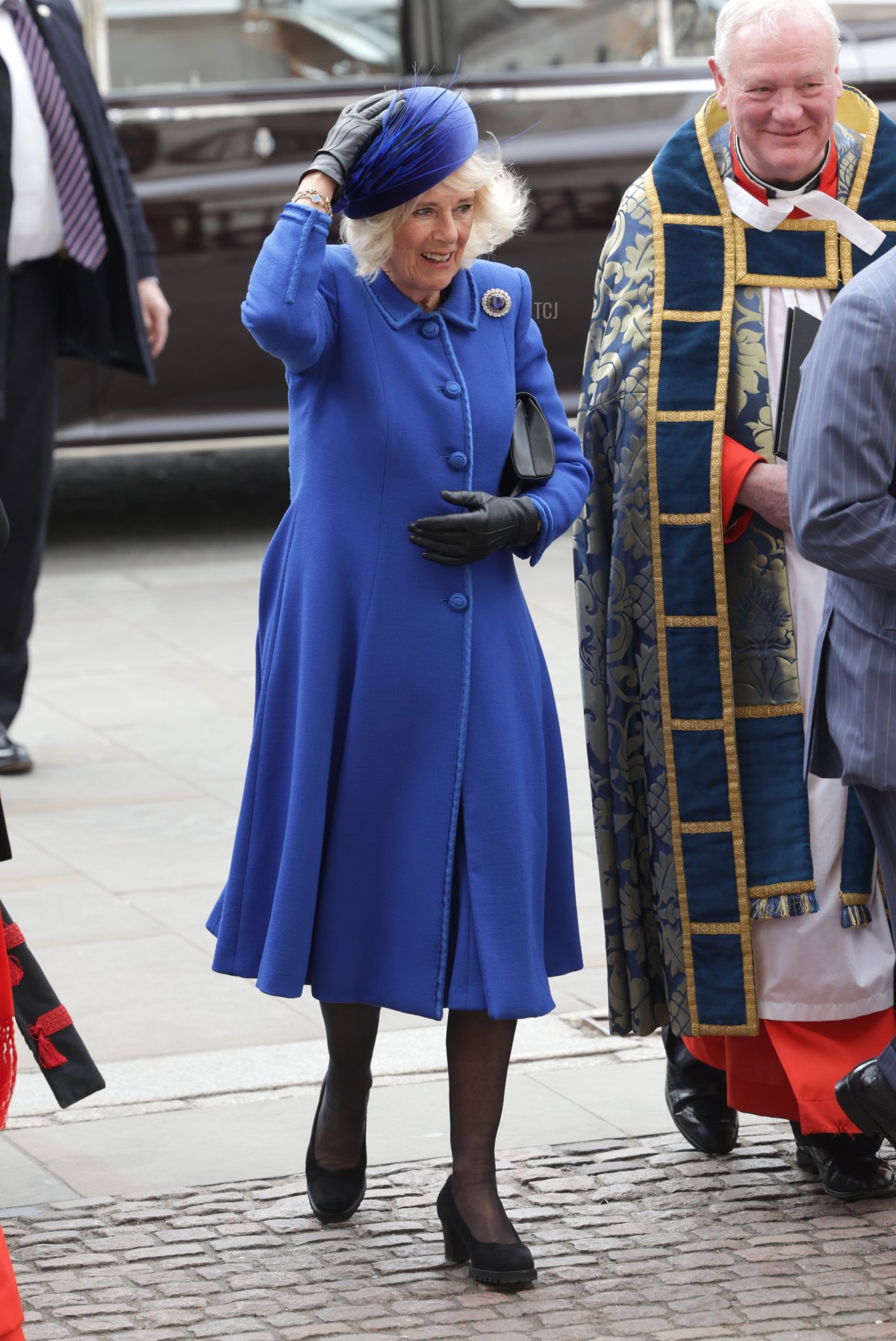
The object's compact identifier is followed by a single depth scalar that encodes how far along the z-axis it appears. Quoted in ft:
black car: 62.54
